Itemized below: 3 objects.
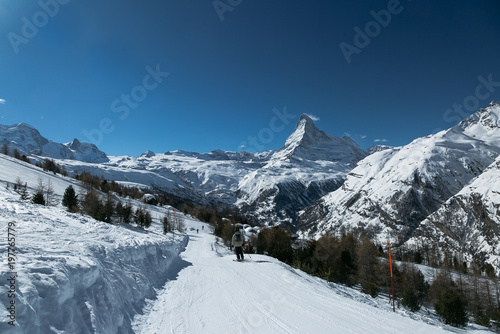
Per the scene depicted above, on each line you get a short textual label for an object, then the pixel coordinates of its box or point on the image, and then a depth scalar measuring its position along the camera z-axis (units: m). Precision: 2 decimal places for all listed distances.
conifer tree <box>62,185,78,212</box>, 46.22
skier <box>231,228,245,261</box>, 20.03
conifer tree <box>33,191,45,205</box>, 35.83
